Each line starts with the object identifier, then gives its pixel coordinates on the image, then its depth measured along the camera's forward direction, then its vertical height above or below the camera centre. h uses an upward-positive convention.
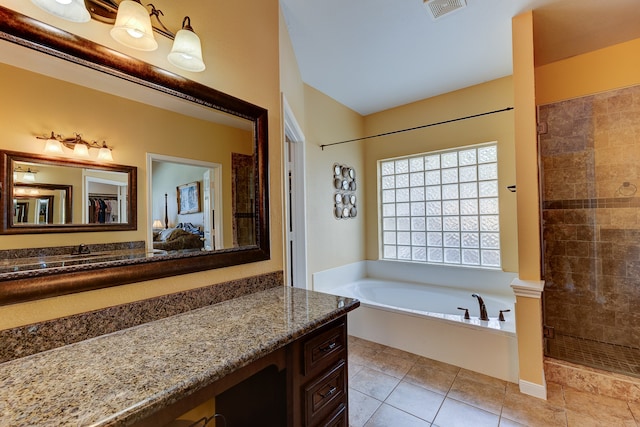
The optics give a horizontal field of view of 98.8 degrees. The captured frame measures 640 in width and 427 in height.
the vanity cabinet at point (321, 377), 1.03 -0.65
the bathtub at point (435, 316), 2.10 -0.95
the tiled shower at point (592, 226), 2.24 -0.13
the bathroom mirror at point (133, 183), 0.82 +0.31
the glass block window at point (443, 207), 3.09 +0.10
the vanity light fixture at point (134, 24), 0.88 +0.70
